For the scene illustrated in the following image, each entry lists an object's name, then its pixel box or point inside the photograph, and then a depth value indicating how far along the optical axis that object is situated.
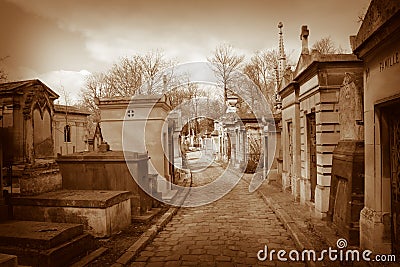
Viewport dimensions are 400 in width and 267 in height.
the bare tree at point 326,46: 23.97
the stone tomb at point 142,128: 11.43
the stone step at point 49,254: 4.42
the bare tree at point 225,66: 34.91
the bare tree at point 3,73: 9.43
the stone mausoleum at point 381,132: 4.04
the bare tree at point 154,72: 27.10
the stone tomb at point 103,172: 7.86
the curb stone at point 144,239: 5.18
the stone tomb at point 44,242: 4.48
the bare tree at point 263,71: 37.16
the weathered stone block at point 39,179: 6.55
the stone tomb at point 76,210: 6.17
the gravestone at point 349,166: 5.51
